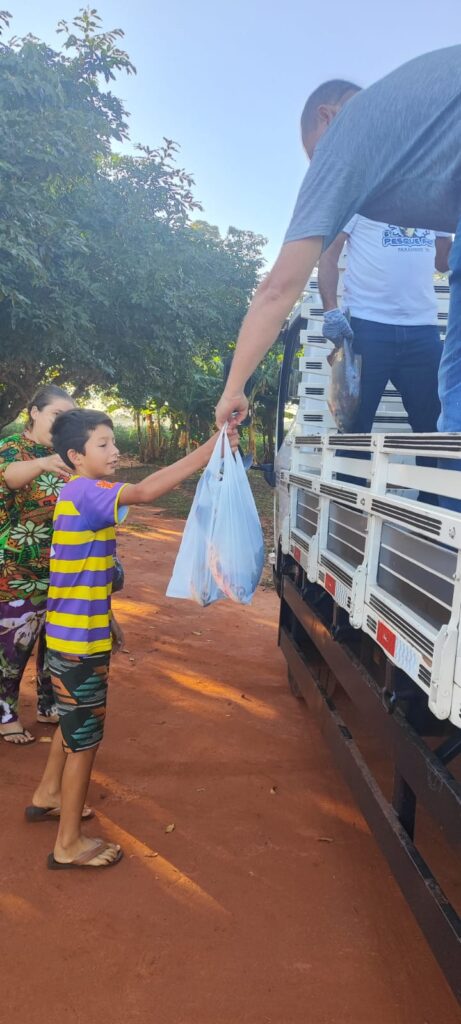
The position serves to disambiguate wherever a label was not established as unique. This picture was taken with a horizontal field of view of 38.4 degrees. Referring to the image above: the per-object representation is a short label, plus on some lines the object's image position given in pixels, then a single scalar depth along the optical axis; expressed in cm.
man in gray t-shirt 175
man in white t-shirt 298
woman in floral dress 306
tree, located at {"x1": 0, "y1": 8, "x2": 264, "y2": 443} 758
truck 142
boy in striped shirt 227
